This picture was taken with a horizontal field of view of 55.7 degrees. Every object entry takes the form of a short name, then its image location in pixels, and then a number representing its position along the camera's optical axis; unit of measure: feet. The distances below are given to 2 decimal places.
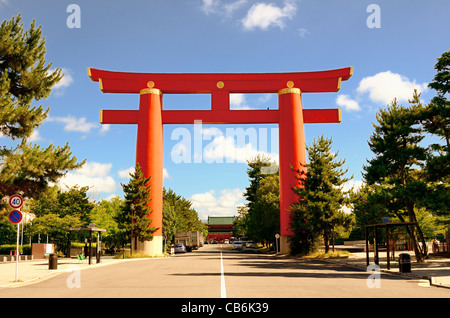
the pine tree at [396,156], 86.22
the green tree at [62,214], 150.20
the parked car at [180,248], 192.85
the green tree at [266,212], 167.73
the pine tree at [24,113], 67.67
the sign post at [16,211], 51.49
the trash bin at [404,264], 61.21
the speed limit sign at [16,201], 51.92
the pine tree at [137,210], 142.92
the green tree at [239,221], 326.03
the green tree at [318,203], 116.47
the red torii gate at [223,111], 140.15
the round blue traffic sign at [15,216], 51.42
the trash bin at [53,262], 74.52
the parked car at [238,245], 234.05
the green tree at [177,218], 230.27
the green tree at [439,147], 73.40
